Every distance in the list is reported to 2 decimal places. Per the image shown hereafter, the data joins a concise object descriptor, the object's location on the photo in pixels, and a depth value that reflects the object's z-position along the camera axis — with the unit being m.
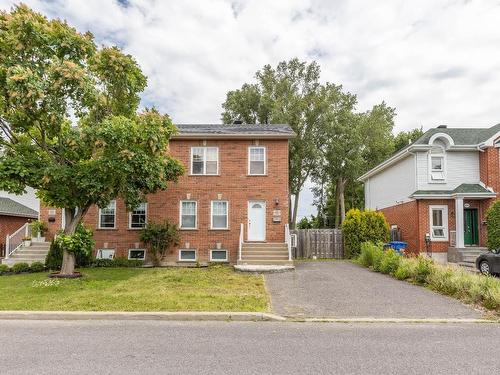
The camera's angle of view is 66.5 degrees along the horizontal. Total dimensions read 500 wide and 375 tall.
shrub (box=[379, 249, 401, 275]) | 13.56
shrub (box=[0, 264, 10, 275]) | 15.39
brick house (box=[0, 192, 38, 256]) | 23.02
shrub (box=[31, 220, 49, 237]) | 18.06
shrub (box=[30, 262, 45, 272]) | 15.78
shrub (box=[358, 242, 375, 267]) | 15.91
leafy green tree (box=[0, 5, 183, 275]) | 11.12
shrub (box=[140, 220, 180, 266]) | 17.11
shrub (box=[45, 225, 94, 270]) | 12.71
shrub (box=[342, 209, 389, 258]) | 19.50
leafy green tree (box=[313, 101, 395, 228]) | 33.09
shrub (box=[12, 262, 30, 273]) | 15.60
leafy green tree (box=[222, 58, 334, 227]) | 32.94
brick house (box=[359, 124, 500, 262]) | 18.98
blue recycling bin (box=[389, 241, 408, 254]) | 18.81
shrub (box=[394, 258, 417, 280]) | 12.37
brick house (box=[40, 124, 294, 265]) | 17.89
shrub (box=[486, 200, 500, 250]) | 17.55
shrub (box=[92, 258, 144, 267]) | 16.88
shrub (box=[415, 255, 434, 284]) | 11.65
